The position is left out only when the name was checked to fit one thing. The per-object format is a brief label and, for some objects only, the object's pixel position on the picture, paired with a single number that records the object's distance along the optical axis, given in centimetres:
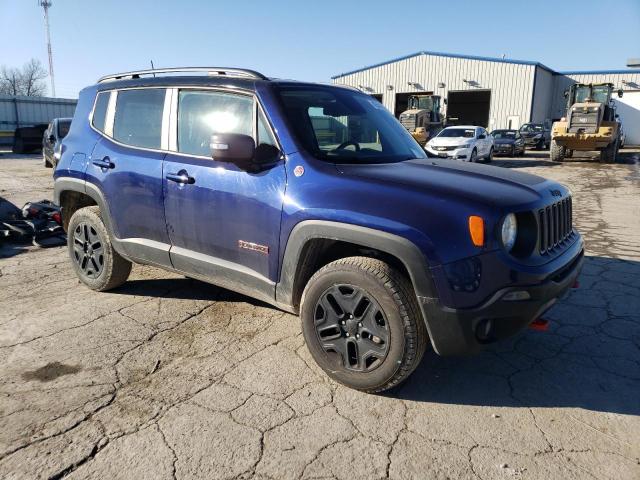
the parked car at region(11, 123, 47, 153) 2436
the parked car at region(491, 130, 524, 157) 2359
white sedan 1748
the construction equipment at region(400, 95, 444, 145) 2303
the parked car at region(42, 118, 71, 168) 1528
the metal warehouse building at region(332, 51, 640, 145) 3416
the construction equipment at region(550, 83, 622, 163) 1970
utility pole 5577
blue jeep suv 252
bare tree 6462
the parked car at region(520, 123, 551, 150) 2845
